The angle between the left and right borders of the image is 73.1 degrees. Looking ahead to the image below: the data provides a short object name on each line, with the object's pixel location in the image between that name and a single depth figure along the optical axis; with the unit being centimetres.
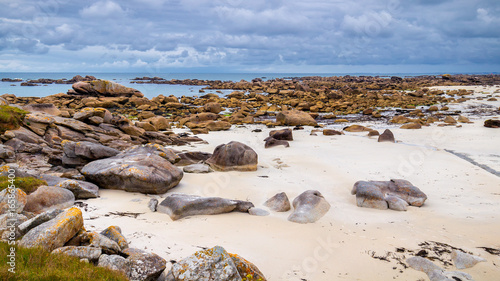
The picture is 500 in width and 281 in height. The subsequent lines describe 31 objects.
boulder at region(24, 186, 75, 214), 738
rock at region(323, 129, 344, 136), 2158
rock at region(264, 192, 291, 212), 906
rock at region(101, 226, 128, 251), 598
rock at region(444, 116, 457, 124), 2538
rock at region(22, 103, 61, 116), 1673
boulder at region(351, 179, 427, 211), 934
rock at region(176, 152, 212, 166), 1384
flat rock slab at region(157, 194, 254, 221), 820
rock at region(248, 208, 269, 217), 868
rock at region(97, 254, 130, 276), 496
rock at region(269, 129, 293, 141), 1961
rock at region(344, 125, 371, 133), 2341
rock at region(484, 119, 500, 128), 2253
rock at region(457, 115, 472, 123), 2565
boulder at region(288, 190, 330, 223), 834
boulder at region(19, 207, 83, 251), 517
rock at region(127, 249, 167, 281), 507
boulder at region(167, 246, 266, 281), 491
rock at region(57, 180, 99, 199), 882
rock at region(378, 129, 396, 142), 1902
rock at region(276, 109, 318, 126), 2734
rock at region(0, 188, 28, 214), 646
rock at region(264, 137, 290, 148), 1808
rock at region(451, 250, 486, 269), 623
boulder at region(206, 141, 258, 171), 1309
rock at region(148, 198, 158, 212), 856
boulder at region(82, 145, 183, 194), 973
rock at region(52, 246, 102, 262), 500
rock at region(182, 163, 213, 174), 1257
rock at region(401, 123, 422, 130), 2397
